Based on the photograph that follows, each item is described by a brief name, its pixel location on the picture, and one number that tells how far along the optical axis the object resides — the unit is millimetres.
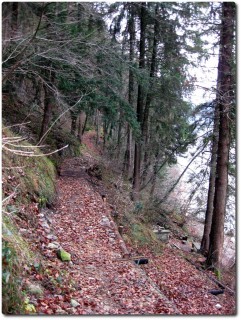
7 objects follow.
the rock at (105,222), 6273
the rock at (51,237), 4579
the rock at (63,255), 4215
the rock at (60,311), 2838
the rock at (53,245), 4314
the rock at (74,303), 3073
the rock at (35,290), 2919
